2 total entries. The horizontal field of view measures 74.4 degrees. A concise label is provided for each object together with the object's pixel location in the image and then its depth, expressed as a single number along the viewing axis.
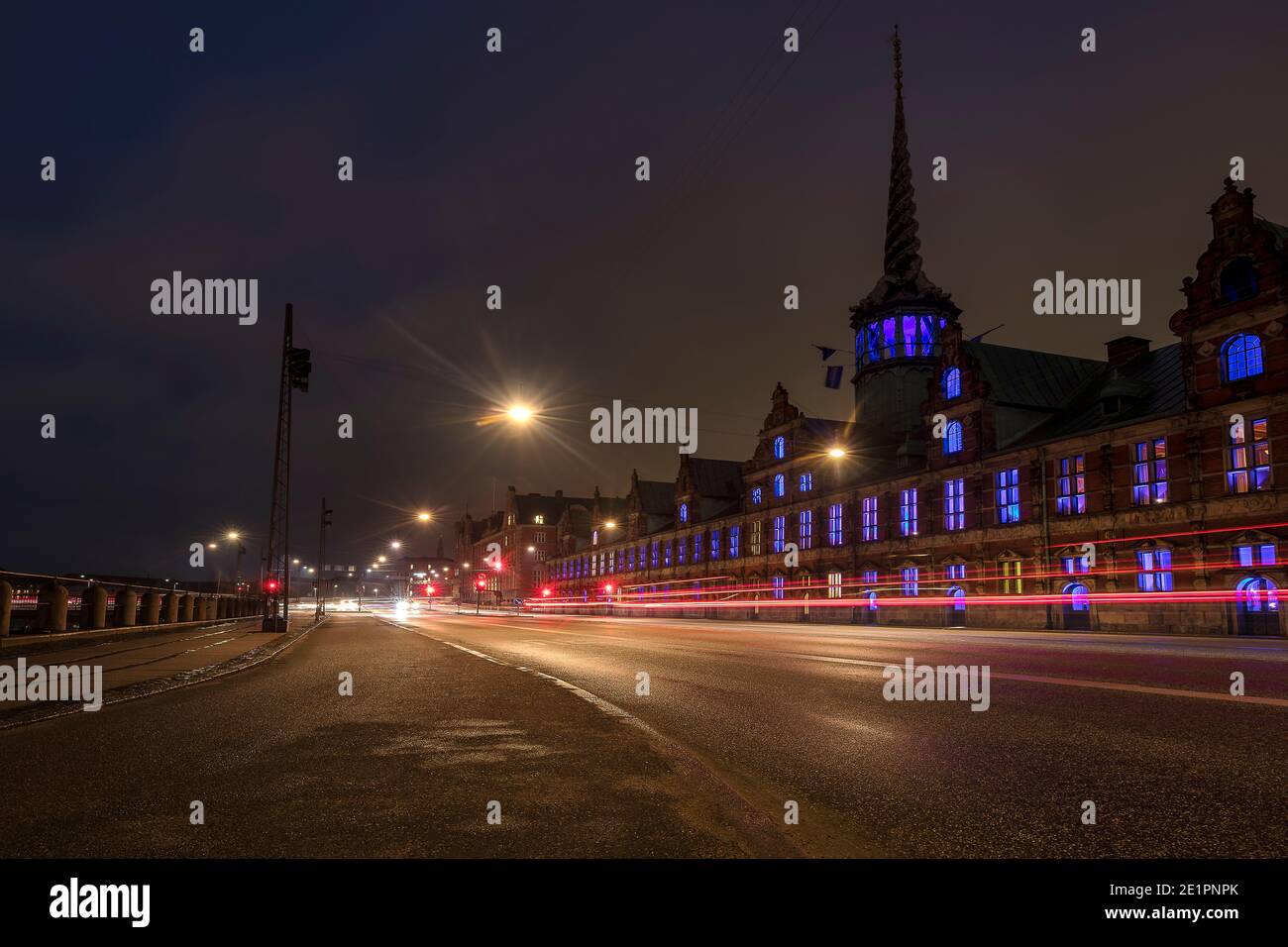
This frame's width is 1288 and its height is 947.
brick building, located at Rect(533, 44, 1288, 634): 32.69
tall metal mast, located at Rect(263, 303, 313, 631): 24.55
